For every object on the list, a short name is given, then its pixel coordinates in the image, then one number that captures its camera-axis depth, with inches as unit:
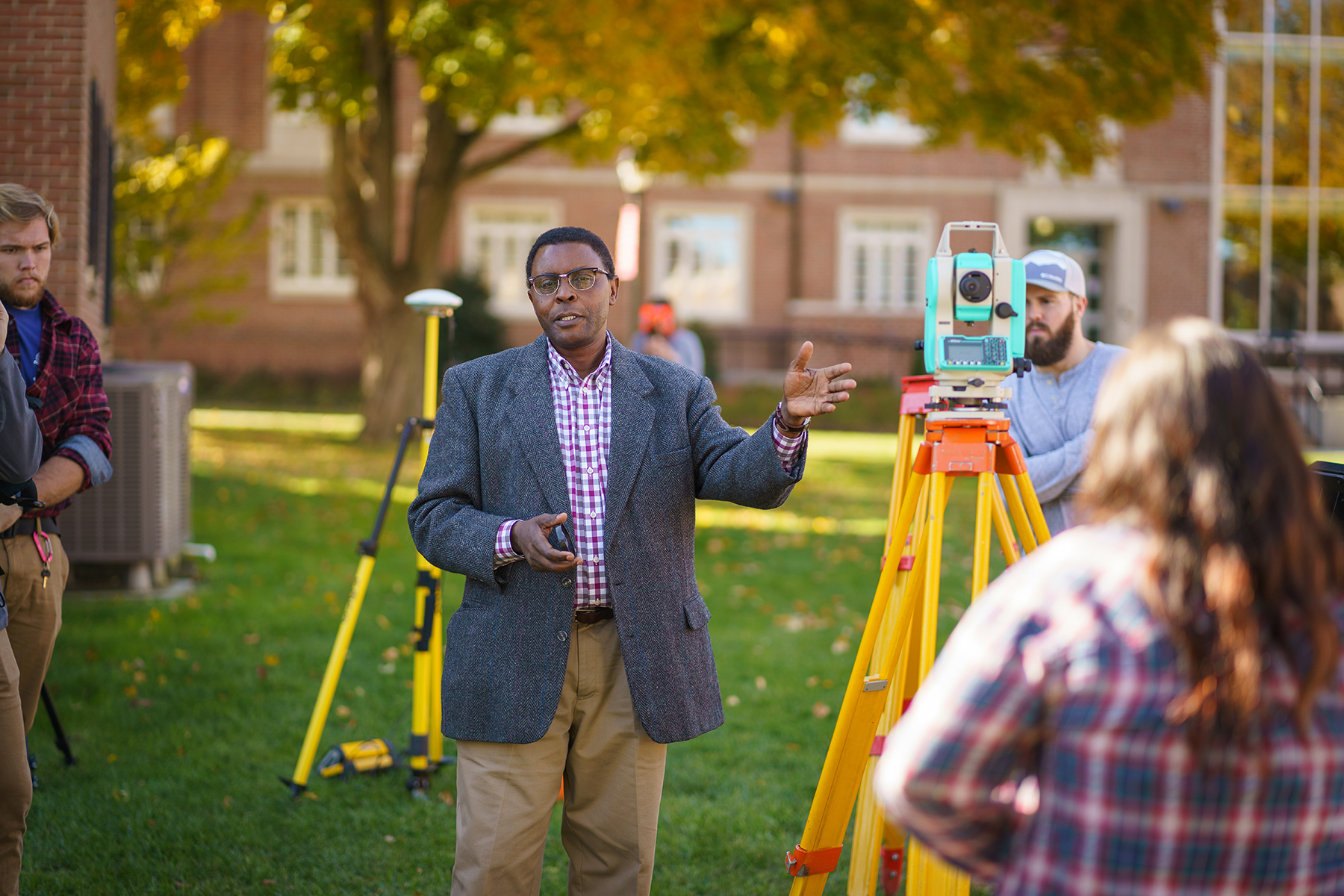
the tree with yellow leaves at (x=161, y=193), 682.8
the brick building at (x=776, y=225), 991.0
